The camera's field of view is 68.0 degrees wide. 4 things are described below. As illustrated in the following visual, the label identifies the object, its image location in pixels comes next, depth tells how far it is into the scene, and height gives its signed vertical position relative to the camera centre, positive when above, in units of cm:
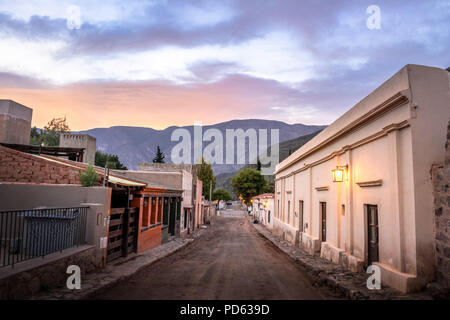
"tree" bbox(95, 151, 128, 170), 4809 +529
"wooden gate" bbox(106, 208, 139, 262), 1083 -131
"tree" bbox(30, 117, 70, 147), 4182 +822
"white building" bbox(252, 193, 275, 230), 3522 -140
